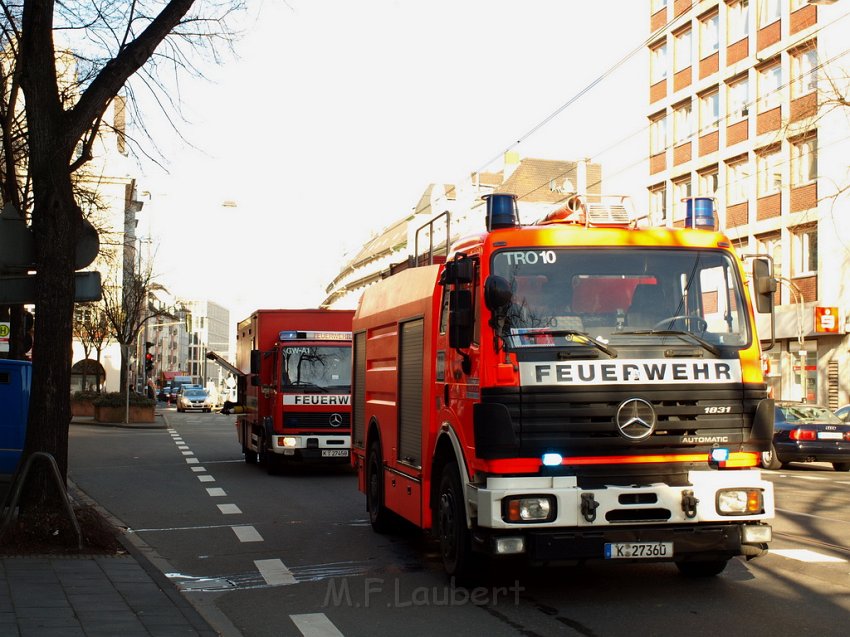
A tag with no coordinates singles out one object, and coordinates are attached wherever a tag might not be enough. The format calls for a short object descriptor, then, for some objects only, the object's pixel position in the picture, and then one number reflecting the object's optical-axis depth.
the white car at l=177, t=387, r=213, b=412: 68.56
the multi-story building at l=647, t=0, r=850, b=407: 37.97
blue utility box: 11.25
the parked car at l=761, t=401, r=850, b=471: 23.16
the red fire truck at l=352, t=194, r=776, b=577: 7.82
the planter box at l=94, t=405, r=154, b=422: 44.41
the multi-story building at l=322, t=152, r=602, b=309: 83.19
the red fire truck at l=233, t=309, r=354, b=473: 19.86
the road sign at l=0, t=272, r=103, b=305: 10.19
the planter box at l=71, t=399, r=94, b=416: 49.16
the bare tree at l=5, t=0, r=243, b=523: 10.15
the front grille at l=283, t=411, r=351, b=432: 19.86
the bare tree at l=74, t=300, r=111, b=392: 57.87
